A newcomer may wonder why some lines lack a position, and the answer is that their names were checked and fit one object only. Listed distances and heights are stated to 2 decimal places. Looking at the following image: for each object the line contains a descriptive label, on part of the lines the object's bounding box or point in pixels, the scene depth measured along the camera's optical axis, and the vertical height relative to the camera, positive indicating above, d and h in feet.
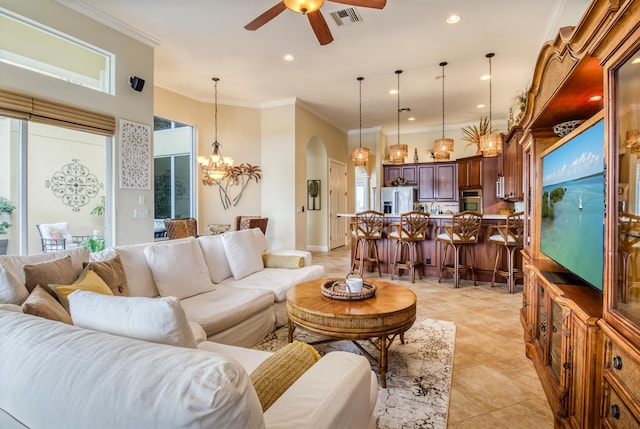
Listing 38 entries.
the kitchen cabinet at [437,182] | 27.07 +2.64
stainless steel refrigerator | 27.96 +1.27
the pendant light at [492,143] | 16.35 +3.53
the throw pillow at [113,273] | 6.56 -1.26
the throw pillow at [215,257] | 10.27 -1.43
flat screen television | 4.76 +0.17
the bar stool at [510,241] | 14.60 -1.31
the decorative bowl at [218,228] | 18.99 -0.89
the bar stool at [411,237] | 16.31 -1.24
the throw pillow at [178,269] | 8.32 -1.50
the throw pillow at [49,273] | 5.38 -1.04
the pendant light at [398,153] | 19.24 +3.59
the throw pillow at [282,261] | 11.93 -1.79
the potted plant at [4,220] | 10.04 -0.21
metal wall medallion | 11.42 +1.03
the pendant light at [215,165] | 18.74 +2.90
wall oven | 26.09 +0.96
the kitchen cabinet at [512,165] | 16.63 +2.65
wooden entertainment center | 3.49 -0.49
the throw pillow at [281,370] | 3.51 -1.91
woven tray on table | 7.56 -1.91
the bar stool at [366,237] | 17.21 -1.35
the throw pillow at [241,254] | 10.76 -1.40
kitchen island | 16.21 -2.01
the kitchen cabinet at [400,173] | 28.48 +3.58
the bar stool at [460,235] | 15.37 -1.08
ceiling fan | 8.27 +5.64
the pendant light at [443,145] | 18.28 +3.82
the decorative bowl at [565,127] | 7.29 +1.99
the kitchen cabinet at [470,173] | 25.22 +3.19
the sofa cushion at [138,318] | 3.06 -1.04
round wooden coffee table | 6.60 -2.19
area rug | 5.94 -3.70
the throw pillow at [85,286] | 5.20 -1.24
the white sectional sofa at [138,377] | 2.10 -1.21
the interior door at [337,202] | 27.45 +0.98
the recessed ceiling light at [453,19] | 11.70 +7.11
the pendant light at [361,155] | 19.16 +3.41
